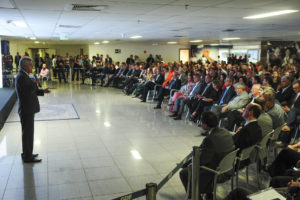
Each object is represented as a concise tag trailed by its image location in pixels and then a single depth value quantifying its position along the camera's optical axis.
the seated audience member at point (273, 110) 4.75
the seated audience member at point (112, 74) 15.82
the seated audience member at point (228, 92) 6.92
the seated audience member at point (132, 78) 13.32
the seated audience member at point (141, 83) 12.05
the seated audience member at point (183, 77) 10.43
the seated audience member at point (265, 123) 4.11
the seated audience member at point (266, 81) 6.88
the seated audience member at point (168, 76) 10.54
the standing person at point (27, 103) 4.59
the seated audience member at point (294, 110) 5.67
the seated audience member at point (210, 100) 7.35
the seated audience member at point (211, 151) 3.17
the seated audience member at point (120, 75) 15.13
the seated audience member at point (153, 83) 10.93
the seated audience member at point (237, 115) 6.05
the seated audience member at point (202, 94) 7.60
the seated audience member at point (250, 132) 3.61
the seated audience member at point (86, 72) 17.25
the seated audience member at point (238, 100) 6.31
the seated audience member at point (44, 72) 14.63
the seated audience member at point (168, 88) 9.55
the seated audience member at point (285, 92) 6.51
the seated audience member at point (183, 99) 8.14
